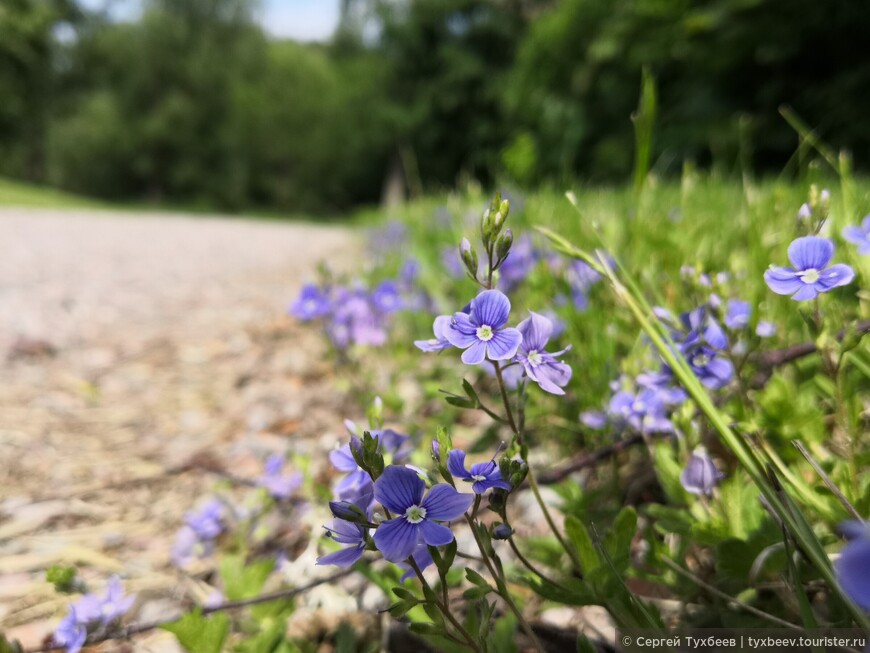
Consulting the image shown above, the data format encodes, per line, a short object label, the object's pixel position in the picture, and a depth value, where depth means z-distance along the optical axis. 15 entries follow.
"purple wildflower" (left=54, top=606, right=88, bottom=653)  0.11
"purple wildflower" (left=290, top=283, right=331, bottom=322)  0.19
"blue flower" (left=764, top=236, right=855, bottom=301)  0.09
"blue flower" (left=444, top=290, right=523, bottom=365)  0.08
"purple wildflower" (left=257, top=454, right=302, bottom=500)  0.16
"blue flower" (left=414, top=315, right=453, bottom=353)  0.09
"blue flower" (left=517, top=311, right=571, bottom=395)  0.09
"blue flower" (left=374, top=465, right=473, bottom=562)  0.07
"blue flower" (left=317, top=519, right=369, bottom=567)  0.08
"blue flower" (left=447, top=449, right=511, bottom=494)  0.08
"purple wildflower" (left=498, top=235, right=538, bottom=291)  0.21
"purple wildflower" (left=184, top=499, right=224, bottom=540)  0.15
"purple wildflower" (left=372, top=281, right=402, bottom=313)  0.21
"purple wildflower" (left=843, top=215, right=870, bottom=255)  0.10
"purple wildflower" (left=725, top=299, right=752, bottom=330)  0.11
